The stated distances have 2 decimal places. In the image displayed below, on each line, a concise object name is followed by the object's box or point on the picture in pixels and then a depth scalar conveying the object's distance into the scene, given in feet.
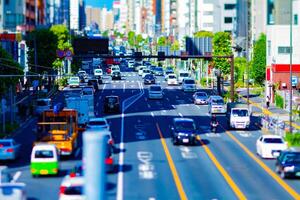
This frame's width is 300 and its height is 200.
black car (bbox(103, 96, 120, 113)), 252.01
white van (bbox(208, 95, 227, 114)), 251.60
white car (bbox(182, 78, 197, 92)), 354.95
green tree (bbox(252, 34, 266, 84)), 372.38
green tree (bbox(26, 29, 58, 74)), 384.06
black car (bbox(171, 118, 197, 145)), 171.73
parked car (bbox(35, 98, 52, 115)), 240.44
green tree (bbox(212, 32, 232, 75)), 384.27
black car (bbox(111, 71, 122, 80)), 448.65
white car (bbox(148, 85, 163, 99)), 308.81
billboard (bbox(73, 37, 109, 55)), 342.85
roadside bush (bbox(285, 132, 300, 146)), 161.21
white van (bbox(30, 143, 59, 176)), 129.49
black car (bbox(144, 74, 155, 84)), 403.60
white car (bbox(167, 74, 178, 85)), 403.28
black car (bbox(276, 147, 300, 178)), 129.70
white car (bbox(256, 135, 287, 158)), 152.99
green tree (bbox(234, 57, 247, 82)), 431.02
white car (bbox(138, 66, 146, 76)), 505.04
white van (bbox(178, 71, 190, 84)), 416.46
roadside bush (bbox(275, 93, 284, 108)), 270.87
